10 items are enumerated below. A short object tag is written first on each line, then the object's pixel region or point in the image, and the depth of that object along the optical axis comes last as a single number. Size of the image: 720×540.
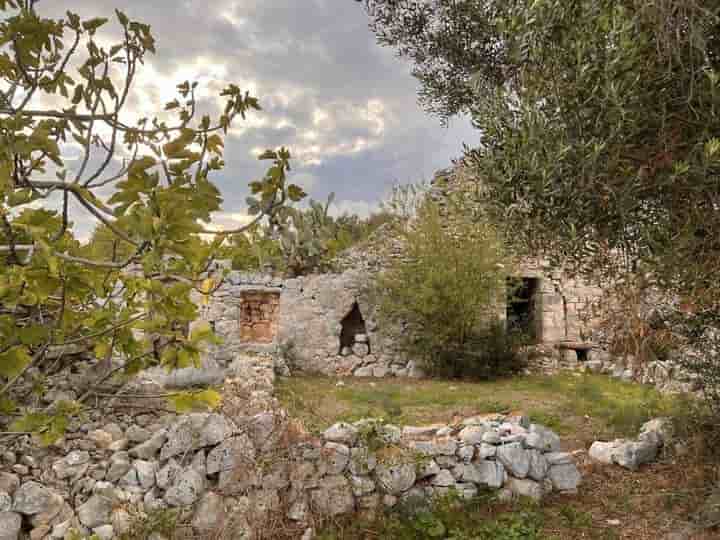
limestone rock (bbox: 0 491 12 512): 4.46
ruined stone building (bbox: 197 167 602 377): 14.59
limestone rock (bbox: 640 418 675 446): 6.72
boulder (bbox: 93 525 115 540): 4.47
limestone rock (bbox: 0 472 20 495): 4.62
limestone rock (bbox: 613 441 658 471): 6.61
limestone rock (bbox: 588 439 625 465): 6.83
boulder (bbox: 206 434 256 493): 4.91
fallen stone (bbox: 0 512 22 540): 4.32
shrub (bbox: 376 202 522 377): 12.90
